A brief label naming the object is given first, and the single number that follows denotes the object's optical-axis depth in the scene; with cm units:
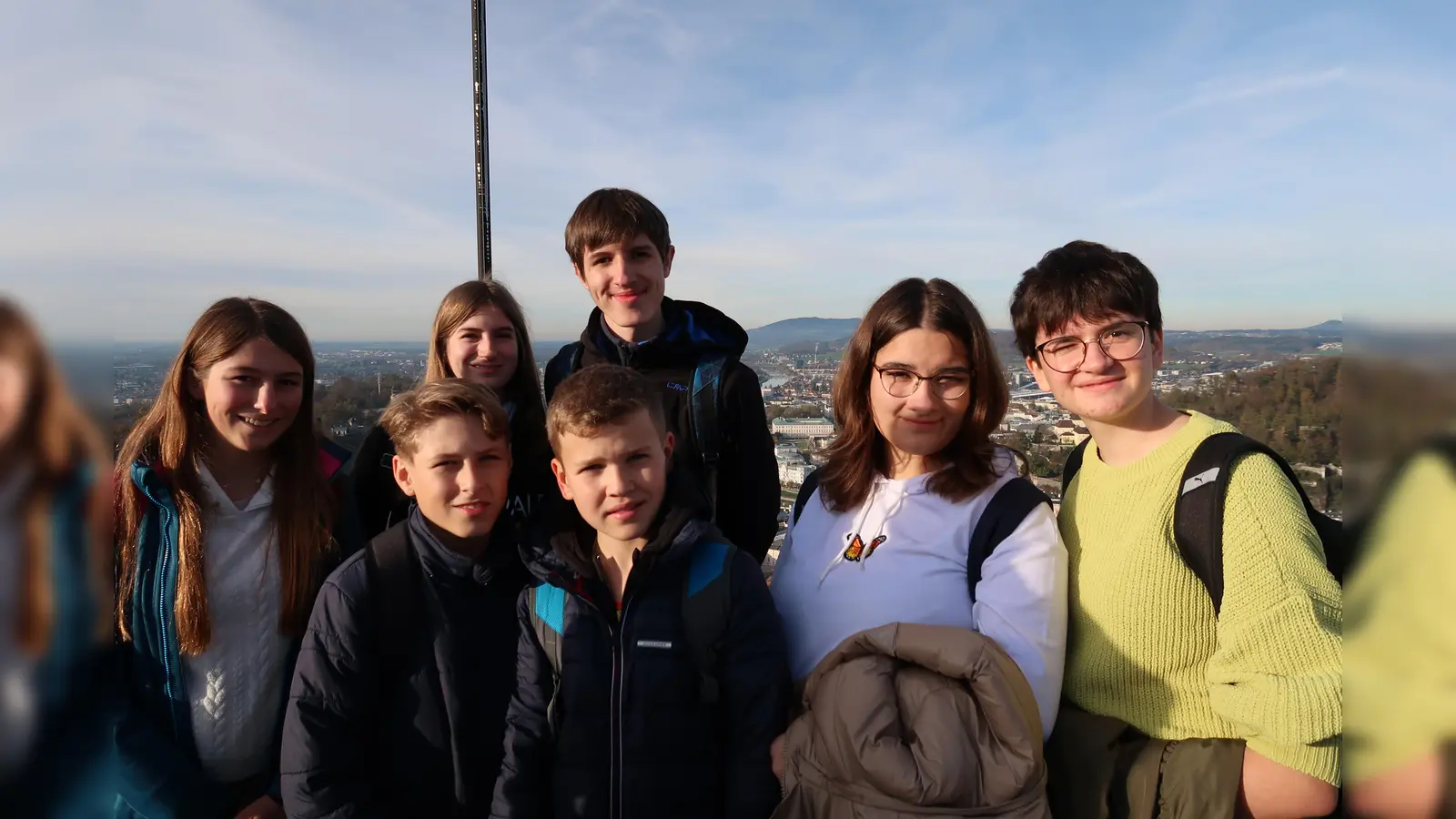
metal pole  517
